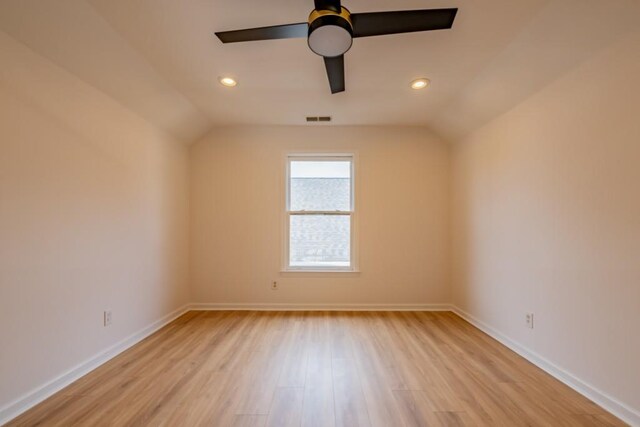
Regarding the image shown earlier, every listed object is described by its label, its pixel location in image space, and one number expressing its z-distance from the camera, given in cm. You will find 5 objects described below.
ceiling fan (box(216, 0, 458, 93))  143
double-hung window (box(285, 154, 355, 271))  390
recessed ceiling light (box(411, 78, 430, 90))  264
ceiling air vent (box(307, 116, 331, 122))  351
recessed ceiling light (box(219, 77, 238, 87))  260
